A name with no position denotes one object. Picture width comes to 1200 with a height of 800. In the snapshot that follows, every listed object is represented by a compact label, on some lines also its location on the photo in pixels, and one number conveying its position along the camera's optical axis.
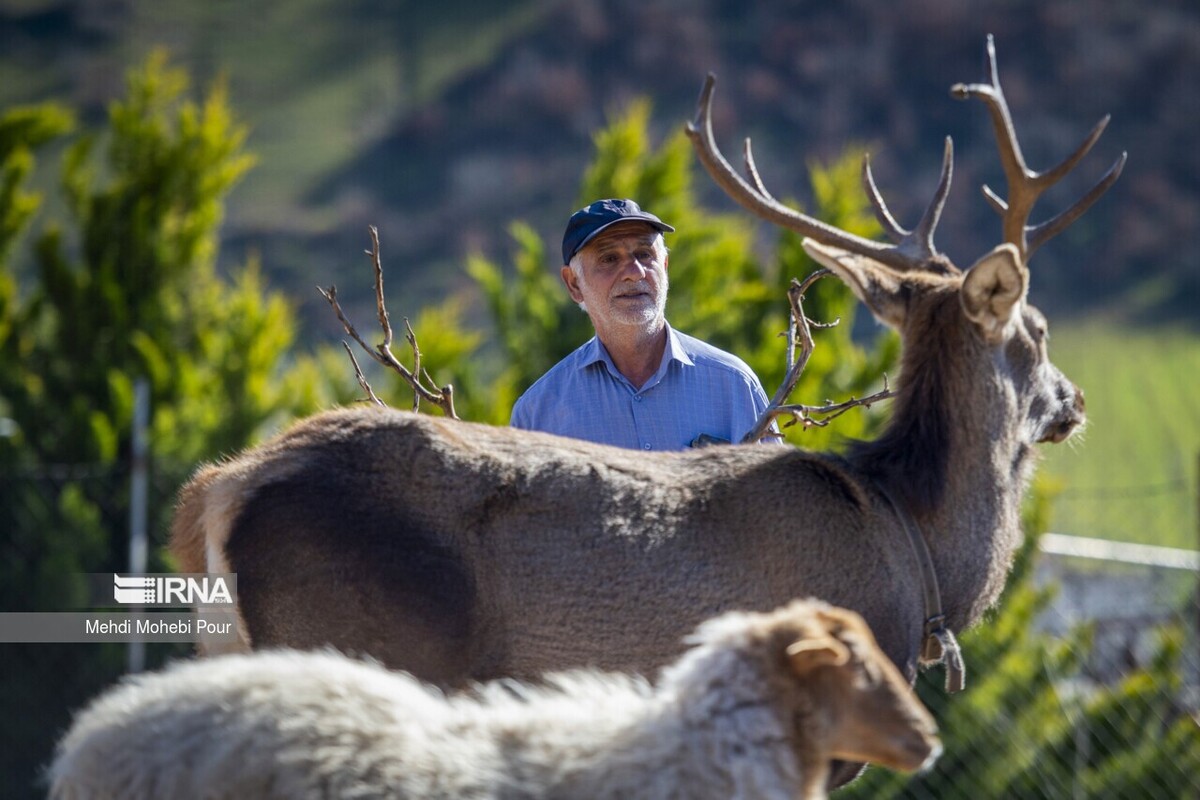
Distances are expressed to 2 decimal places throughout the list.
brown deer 8.05
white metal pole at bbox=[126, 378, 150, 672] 16.83
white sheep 5.96
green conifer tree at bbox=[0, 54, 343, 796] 19.28
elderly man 10.50
